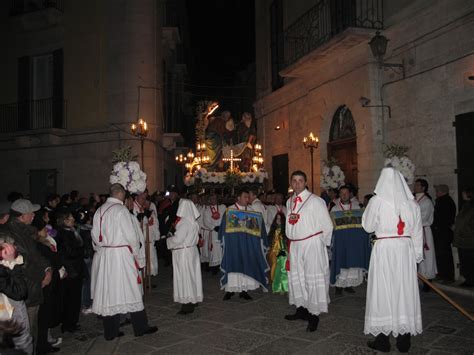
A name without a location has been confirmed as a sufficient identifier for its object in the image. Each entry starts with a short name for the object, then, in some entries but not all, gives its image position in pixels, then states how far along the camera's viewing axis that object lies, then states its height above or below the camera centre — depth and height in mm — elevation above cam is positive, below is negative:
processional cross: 17594 +1418
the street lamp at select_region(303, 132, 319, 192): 14643 +1638
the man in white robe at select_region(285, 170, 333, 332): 6656 -734
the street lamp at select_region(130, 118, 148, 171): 12000 +1747
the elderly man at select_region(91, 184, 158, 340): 6504 -940
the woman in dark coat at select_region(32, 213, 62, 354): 5973 -1155
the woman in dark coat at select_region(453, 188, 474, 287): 8445 -738
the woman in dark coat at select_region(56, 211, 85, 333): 6754 -910
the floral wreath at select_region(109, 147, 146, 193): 8406 +418
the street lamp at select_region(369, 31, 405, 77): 11055 +3391
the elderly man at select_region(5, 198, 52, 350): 4945 -536
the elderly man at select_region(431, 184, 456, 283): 9219 -676
